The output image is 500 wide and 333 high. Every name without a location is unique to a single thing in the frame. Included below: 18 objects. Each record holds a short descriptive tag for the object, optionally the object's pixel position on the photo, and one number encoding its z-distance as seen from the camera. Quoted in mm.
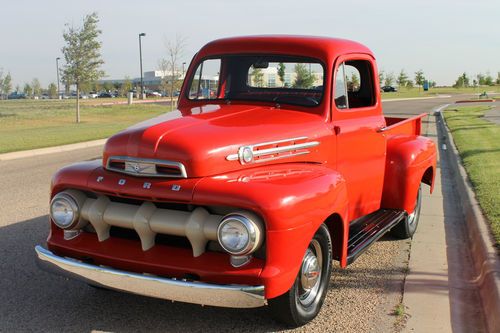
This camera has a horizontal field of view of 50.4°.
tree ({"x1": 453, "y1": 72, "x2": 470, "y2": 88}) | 94781
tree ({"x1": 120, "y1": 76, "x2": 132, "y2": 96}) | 83125
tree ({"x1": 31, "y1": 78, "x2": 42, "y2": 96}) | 105062
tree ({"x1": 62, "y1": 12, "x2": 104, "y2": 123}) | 25562
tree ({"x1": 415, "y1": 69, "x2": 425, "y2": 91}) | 84750
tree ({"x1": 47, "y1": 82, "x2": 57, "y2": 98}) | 96062
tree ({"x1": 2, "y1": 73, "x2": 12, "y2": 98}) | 75938
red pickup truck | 3154
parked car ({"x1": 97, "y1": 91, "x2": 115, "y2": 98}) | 93900
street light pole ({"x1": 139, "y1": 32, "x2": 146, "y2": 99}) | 48344
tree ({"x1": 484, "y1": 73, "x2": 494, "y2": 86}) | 92938
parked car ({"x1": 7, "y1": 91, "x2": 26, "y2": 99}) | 107856
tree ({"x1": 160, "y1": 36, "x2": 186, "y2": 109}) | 35219
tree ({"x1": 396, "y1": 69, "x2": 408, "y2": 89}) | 82250
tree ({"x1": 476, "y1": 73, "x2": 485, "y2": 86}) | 87688
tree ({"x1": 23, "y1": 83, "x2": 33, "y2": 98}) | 104231
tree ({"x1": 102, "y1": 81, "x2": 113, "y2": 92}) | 108169
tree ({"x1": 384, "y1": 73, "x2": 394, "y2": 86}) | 75350
